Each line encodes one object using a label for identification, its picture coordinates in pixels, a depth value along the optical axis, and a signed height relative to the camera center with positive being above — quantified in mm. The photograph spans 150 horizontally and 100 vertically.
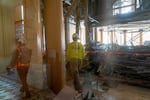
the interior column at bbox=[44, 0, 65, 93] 2130 +189
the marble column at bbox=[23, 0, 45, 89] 2245 +287
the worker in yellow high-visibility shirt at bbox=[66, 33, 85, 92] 2411 -227
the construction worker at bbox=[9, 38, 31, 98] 1969 -284
